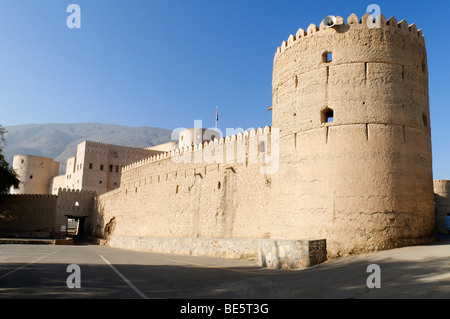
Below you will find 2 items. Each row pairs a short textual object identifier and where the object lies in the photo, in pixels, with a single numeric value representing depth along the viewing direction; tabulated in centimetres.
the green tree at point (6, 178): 3063
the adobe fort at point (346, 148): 958
